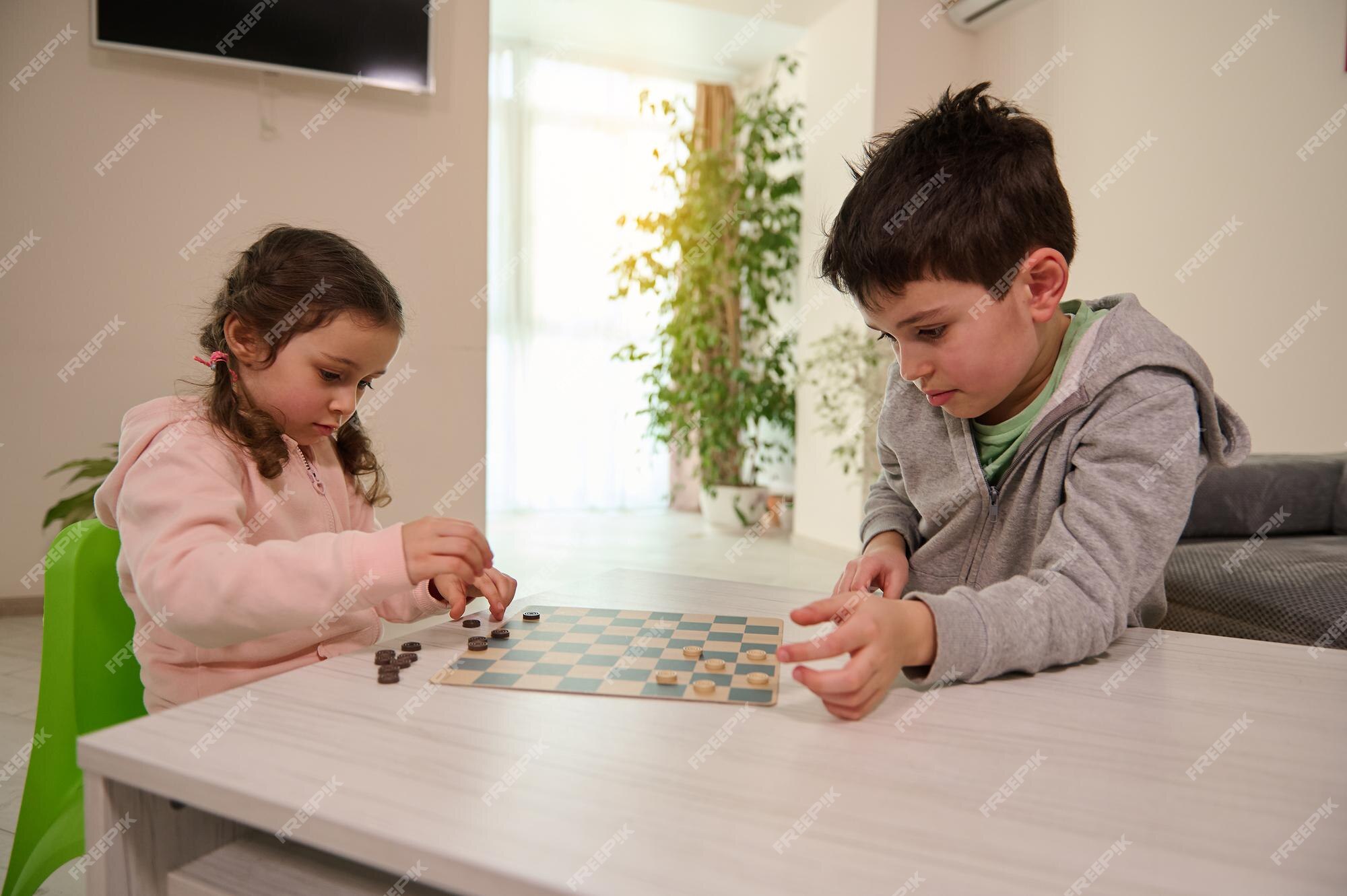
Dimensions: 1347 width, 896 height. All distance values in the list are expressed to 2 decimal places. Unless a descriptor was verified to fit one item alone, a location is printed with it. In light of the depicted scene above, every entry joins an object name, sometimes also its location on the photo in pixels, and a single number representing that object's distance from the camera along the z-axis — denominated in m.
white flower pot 5.24
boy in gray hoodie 0.80
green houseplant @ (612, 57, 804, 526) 4.87
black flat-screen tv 3.00
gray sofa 1.61
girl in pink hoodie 0.84
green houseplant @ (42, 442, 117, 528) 2.61
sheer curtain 5.51
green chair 0.94
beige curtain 5.83
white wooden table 0.47
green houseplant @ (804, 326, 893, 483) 4.09
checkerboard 0.76
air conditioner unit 3.95
